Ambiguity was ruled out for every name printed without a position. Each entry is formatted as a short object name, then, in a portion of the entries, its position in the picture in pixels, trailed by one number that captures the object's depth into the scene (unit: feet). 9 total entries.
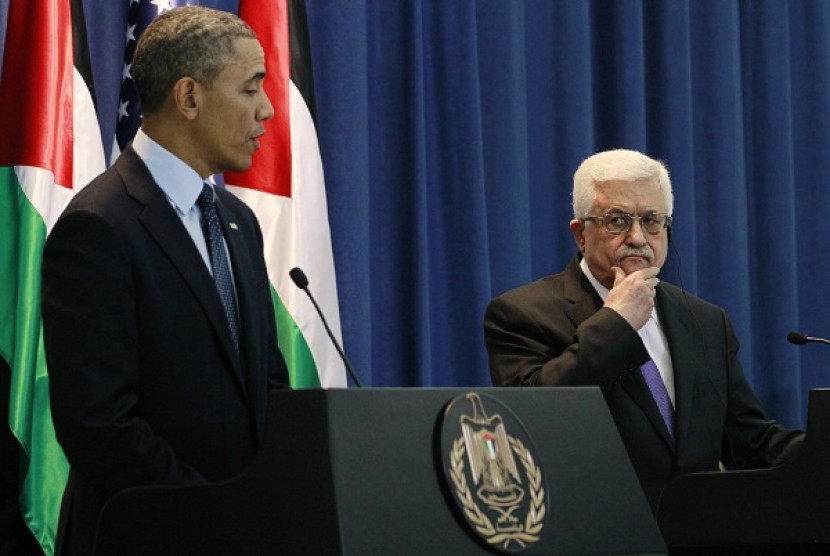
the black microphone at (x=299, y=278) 14.80
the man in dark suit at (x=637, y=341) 20.89
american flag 25.45
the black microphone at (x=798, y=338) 19.89
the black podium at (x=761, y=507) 17.39
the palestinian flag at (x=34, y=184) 23.27
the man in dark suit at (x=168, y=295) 13.99
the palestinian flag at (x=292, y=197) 26.53
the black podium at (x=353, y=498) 11.46
